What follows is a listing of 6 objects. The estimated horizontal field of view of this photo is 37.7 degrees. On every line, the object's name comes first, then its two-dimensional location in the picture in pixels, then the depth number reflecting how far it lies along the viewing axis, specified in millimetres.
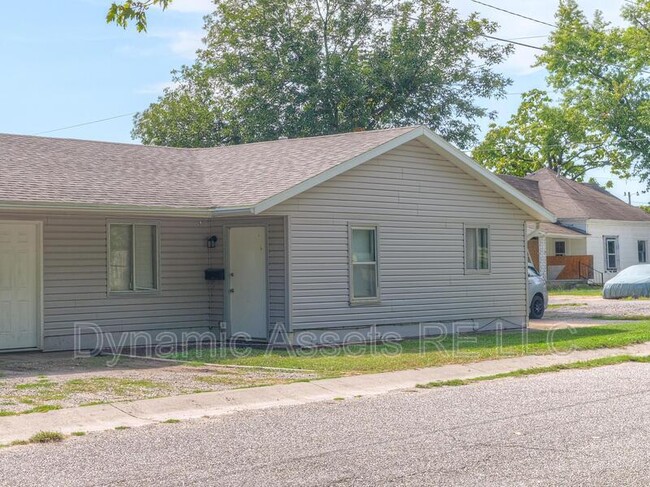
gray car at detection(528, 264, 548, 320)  25578
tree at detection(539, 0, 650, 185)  49594
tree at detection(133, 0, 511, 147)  39594
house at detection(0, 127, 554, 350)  17453
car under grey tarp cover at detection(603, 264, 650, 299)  35719
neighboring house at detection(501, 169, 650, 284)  45594
